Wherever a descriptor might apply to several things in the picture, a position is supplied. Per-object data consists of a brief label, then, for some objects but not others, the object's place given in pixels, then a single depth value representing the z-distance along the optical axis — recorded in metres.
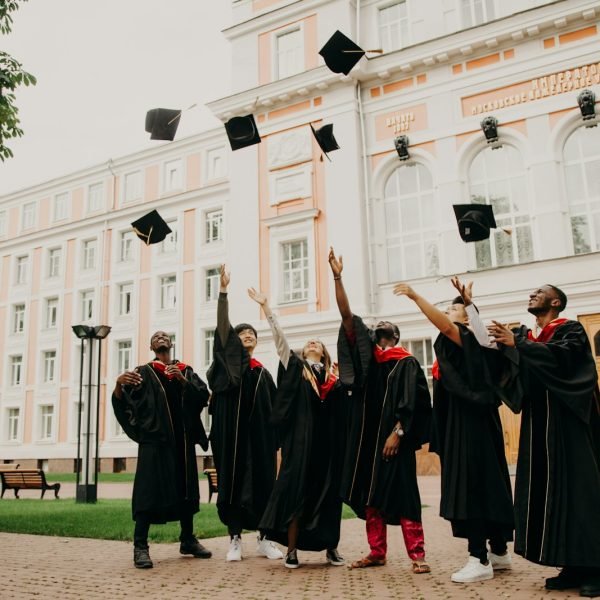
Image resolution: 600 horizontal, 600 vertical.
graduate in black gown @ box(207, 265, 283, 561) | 6.63
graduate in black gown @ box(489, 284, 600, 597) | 4.73
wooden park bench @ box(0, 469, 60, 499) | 16.31
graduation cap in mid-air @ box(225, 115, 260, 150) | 10.69
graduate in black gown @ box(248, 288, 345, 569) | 6.07
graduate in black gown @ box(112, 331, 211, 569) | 6.46
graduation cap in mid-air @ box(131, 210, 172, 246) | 9.59
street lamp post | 14.41
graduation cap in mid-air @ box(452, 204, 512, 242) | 10.68
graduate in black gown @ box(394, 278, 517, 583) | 5.39
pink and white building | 18.88
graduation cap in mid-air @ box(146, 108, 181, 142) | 11.09
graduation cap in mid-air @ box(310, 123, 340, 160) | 11.30
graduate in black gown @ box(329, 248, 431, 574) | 5.82
